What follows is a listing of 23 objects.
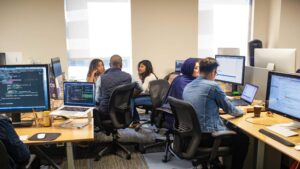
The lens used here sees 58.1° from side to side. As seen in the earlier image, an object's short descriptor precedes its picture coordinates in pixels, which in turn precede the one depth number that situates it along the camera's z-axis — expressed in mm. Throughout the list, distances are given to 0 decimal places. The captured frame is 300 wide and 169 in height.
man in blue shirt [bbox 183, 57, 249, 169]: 2229
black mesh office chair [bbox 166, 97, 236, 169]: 2130
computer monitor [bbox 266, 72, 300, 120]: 2029
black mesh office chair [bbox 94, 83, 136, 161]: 3064
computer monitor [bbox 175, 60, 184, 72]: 5172
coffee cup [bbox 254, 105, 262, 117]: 2416
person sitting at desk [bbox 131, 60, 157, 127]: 4234
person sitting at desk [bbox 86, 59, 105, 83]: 4141
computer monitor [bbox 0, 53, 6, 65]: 3461
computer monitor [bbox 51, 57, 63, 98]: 3175
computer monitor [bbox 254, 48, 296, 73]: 2865
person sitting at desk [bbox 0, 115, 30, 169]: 1575
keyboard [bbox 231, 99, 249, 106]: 2868
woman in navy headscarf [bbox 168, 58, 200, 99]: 2735
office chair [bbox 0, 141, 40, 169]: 1521
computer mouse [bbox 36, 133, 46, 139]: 2000
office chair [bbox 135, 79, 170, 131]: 3299
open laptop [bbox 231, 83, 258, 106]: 2824
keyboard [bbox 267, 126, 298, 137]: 1942
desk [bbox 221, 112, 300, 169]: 1694
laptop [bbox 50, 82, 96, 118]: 2443
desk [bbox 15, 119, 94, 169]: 1958
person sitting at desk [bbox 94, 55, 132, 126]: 3186
